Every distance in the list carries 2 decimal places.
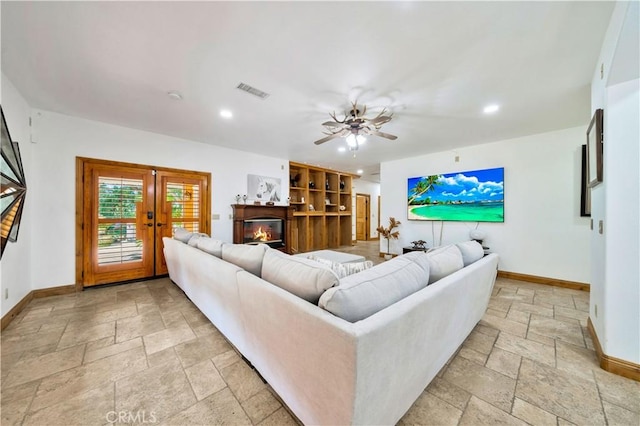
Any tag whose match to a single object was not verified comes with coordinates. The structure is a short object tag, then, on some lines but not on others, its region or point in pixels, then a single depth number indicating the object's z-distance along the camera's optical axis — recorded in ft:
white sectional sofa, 2.92
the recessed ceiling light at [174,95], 8.54
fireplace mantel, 15.99
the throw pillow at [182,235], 10.26
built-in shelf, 20.94
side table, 15.51
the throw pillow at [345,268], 5.03
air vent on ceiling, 8.11
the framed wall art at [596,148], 6.08
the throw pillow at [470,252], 6.51
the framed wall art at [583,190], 11.11
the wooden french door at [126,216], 11.18
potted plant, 18.29
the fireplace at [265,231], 16.93
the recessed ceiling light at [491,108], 9.50
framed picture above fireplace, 17.19
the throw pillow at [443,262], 5.31
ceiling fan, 9.08
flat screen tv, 14.01
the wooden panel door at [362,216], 28.89
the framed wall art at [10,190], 3.73
